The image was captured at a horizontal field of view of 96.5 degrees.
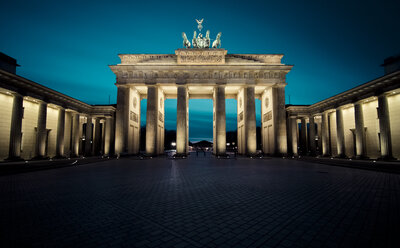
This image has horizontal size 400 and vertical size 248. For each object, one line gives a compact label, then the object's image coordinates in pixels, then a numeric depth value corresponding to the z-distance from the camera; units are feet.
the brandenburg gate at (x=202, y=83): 94.89
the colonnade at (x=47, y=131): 67.10
